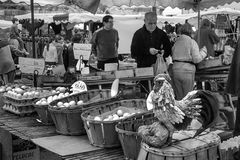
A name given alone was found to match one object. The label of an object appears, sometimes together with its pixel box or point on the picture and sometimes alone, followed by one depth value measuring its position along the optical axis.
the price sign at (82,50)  5.66
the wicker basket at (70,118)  2.67
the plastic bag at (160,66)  4.81
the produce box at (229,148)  1.85
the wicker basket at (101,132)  2.33
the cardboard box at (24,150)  3.59
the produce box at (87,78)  4.45
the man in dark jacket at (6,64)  6.39
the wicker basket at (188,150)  1.63
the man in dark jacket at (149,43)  5.19
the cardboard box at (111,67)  4.88
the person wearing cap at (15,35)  9.14
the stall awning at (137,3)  4.14
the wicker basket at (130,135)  2.08
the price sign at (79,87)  3.31
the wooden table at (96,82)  4.42
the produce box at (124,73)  4.76
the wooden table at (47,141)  2.29
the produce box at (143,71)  4.86
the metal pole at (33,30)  4.96
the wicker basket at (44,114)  3.03
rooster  1.69
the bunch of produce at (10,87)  3.91
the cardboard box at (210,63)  5.07
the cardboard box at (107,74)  4.62
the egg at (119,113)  2.56
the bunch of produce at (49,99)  3.11
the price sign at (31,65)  4.69
